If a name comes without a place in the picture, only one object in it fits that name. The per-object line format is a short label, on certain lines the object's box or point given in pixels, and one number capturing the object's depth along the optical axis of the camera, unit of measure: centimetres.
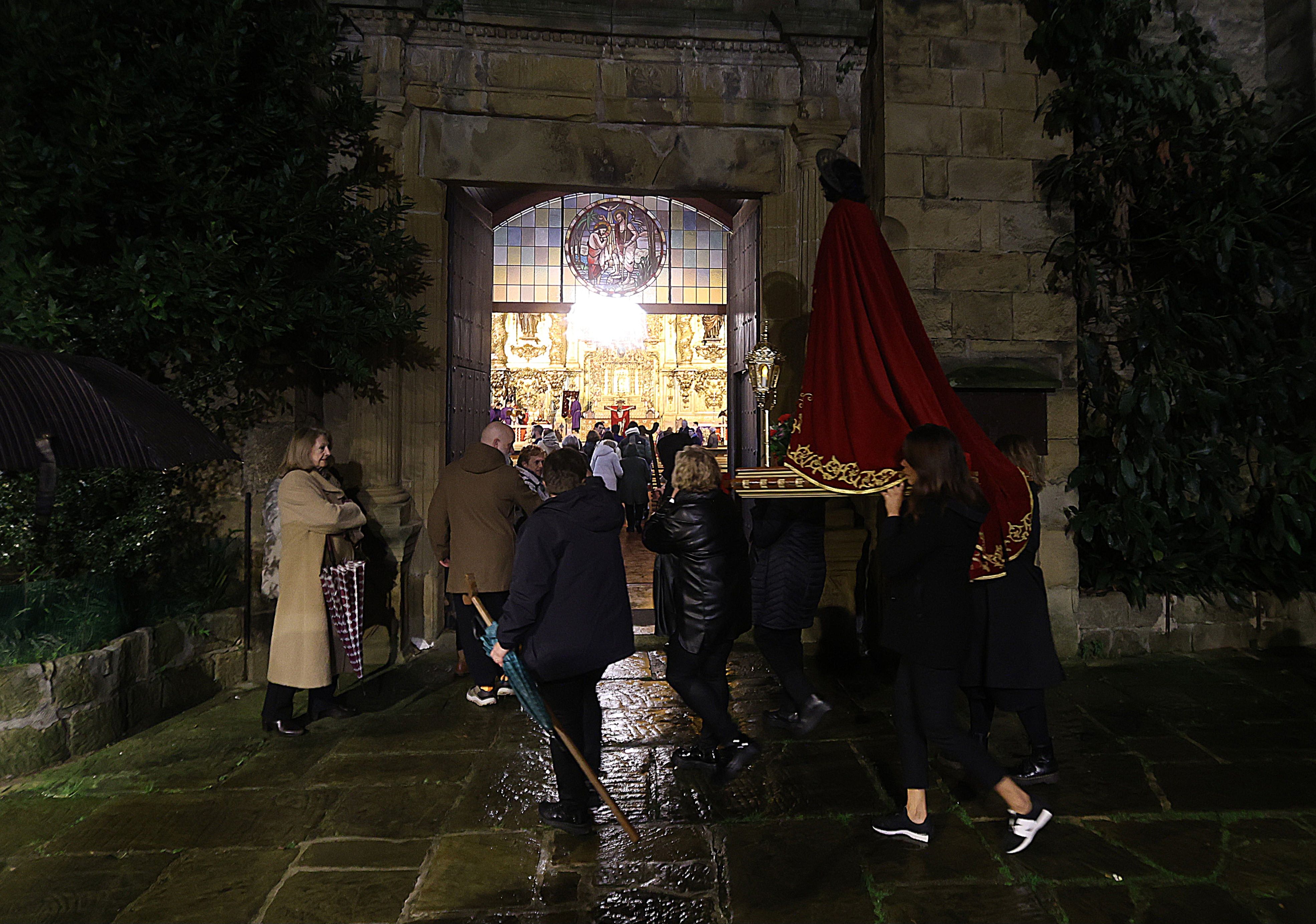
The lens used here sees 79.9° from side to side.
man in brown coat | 461
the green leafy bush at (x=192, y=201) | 396
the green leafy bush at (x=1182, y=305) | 523
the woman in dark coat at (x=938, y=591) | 279
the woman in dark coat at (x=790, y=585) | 392
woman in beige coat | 413
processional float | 323
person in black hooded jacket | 296
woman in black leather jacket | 357
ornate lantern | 414
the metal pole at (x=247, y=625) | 504
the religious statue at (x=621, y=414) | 1848
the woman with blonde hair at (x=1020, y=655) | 338
